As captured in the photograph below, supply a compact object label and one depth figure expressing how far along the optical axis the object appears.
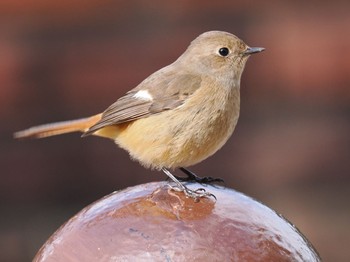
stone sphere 4.36
